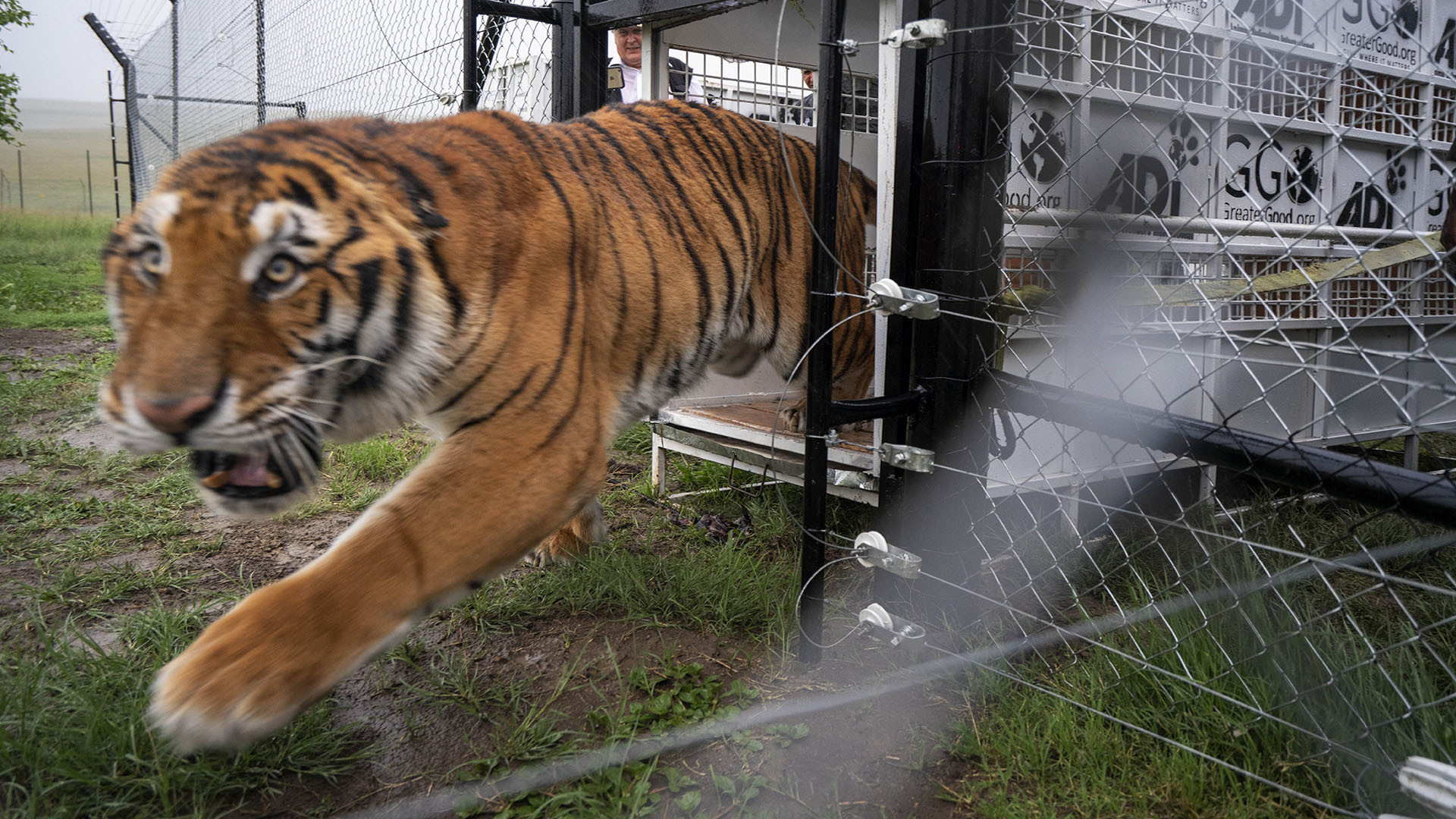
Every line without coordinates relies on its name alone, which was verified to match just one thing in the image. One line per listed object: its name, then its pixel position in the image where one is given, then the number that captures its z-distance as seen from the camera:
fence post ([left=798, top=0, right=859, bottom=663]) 1.99
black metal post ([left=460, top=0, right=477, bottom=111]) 3.53
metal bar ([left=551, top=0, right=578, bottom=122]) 3.39
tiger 1.36
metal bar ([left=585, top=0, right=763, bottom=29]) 2.80
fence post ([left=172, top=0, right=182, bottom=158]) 7.04
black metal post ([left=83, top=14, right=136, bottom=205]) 7.96
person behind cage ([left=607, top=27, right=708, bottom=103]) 4.16
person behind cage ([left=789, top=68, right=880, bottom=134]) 4.10
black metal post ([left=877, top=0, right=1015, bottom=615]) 2.03
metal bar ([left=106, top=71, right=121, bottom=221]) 9.05
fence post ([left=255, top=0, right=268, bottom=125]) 5.93
